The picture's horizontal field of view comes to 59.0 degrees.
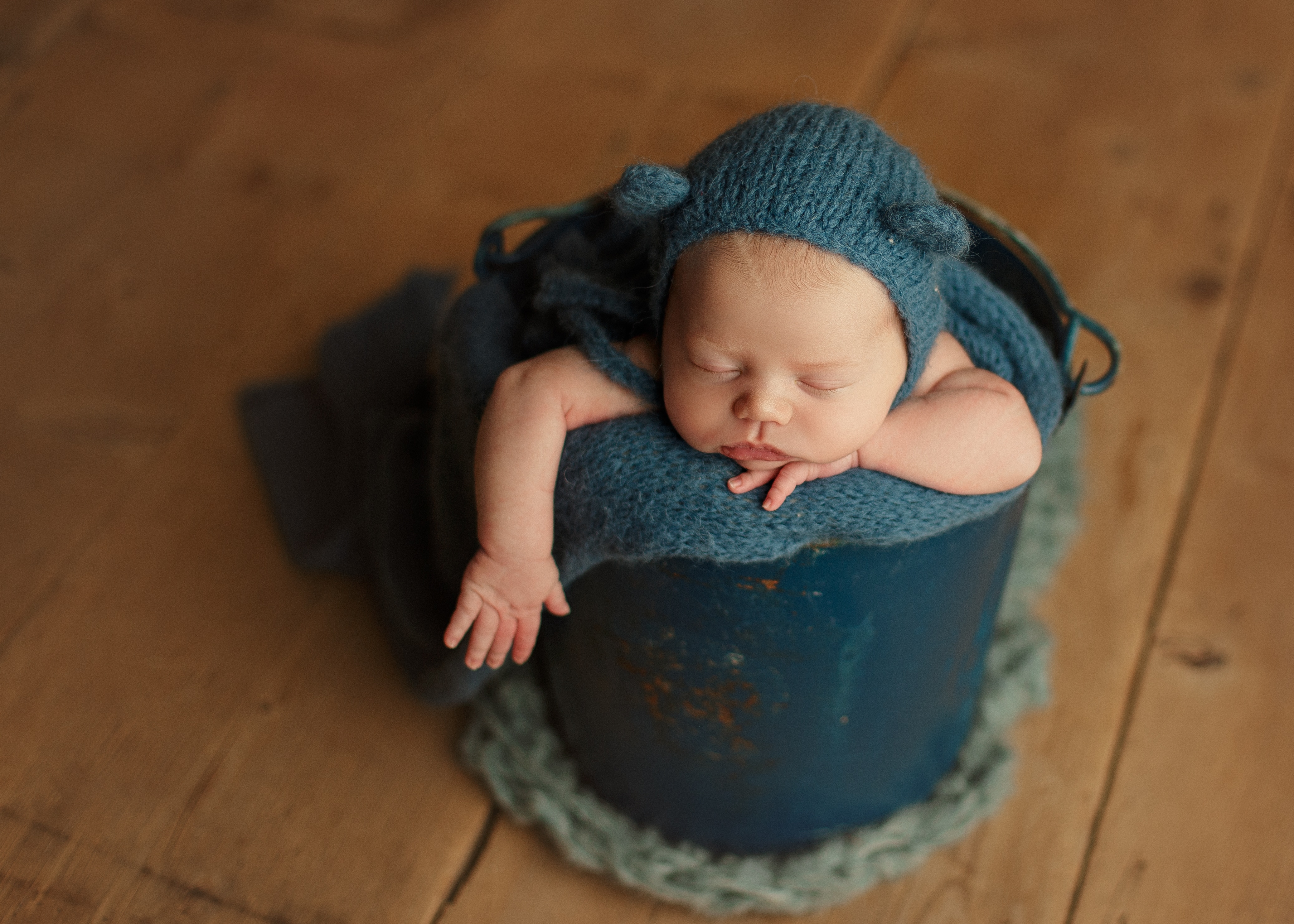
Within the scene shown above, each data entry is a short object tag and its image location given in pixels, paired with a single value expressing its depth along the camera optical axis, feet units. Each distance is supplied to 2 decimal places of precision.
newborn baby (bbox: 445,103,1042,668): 2.18
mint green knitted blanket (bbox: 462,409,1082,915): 3.12
